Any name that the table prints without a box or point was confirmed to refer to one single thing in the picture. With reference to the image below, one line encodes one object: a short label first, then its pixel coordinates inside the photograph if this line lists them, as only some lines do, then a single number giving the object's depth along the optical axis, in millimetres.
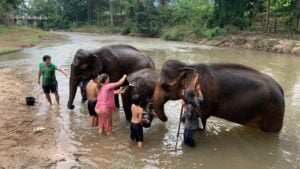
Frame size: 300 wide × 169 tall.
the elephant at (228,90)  4761
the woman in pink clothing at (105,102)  5007
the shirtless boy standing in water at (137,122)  4700
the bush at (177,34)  27846
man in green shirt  6507
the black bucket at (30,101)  6740
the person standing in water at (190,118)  4514
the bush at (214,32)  24286
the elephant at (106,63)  6086
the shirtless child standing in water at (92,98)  5390
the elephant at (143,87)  5332
